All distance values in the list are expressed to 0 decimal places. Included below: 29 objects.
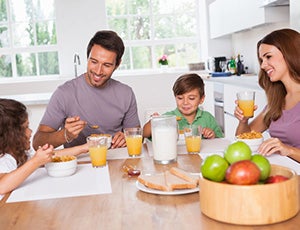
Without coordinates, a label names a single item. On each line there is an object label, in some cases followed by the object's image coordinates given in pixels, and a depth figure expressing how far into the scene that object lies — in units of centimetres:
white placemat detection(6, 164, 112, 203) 138
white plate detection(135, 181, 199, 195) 128
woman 219
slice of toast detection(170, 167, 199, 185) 133
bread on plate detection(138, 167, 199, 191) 131
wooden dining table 107
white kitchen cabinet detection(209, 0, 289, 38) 381
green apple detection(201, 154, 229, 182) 106
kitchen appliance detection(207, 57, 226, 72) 587
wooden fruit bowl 100
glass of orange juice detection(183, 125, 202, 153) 189
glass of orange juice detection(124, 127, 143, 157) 192
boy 258
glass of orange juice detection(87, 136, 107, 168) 174
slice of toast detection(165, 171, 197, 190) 131
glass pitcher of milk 175
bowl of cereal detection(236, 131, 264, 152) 185
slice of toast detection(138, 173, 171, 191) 132
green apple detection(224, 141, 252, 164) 111
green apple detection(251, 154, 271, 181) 107
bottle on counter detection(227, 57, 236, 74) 548
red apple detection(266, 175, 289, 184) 106
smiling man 246
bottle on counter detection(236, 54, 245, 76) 537
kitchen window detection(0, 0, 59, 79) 654
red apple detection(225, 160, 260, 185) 101
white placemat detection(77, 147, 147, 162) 191
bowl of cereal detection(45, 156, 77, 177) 158
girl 153
